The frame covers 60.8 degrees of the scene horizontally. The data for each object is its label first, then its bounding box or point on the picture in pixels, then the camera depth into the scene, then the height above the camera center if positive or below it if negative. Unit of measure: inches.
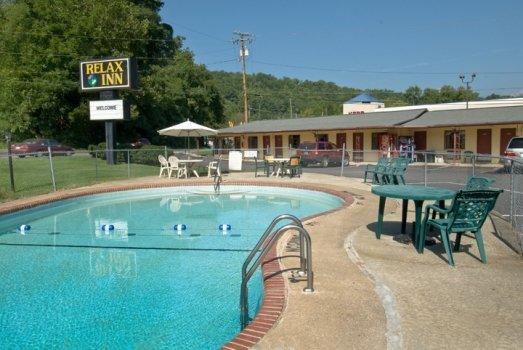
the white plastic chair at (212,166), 800.3 -26.5
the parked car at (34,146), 1259.2 +18.9
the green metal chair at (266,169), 805.9 -33.8
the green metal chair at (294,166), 772.6 -27.0
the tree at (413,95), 3905.0 +496.7
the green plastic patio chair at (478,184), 296.8 -23.0
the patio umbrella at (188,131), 844.0 +40.5
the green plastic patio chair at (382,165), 583.0 -19.5
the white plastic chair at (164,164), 804.3 -22.3
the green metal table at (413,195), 259.1 -26.9
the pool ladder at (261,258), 183.8 -47.5
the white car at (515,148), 762.8 +1.8
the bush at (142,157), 1062.1 -12.4
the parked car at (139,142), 1514.0 +35.4
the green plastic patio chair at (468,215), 230.5 -34.8
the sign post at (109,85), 946.8 +145.7
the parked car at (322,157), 1072.8 -15.7
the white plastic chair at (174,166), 796.0 -25.9
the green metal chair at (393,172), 536.1 -27.2
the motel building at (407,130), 1108.5 +59.2
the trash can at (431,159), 1158.2 -24.3
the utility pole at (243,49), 1675.7 +385.6
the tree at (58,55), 1338.6 +299.1
